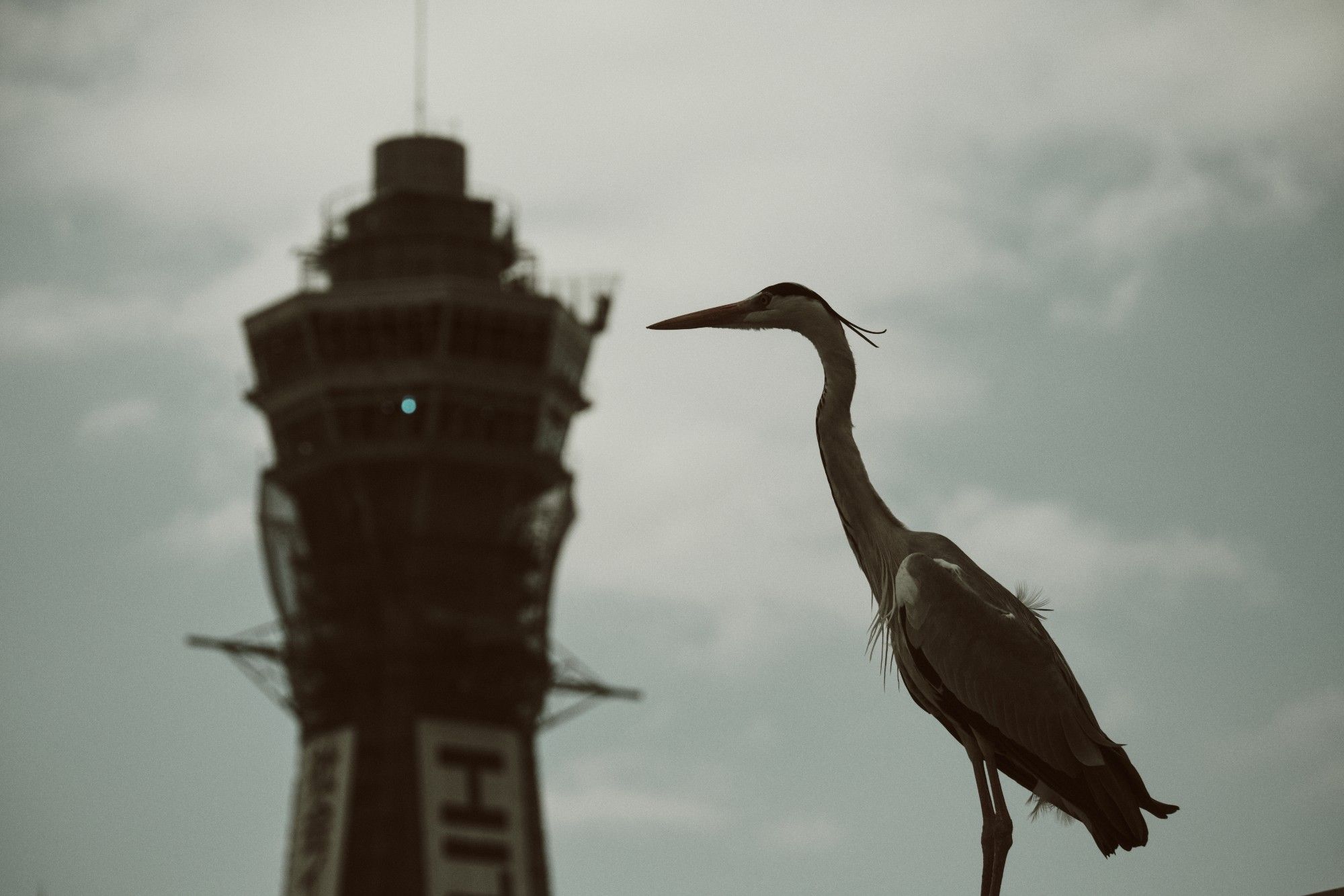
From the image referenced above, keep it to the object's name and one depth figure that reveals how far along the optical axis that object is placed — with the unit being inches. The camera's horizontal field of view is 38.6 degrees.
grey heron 499.2
